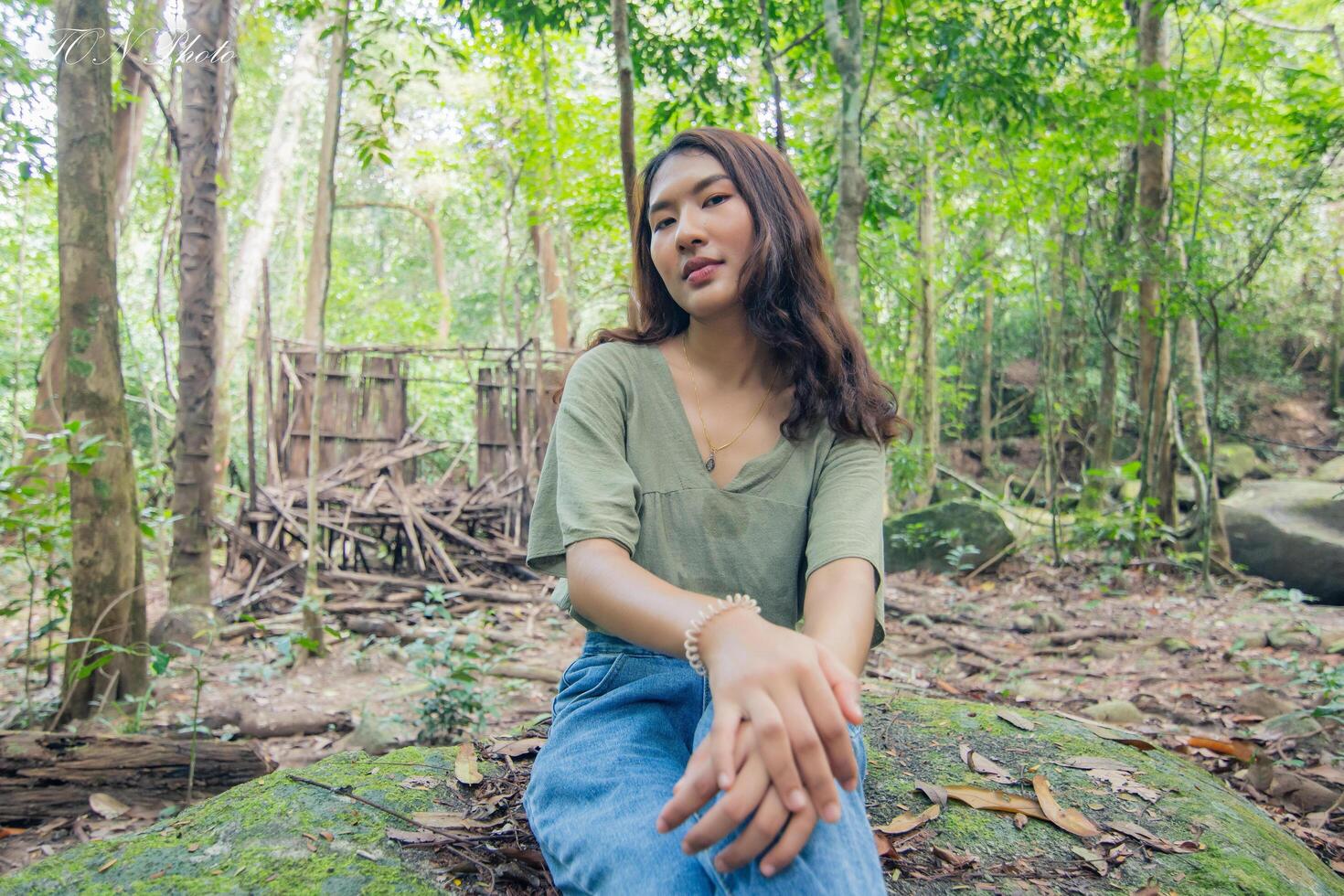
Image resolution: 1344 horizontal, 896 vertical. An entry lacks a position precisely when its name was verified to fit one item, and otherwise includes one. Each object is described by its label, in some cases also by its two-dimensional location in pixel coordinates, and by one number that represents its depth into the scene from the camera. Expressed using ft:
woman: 4.12
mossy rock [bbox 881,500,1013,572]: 28.66
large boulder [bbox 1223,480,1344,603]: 26.71
